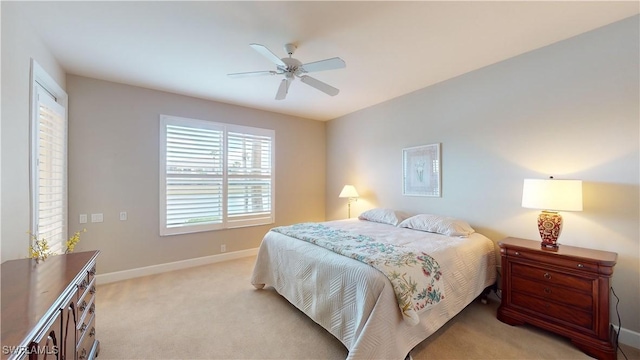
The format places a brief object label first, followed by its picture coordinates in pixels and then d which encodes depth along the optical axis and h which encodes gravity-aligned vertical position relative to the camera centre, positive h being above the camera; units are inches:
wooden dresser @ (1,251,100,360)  37.9 -22.1
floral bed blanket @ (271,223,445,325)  70.3 -26.2
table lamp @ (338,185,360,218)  179.8 -8.1
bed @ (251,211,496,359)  68.7 -35.5
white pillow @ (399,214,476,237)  113.3 -20.8
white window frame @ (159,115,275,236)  148.3 +2.1
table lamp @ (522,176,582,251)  85.2 -6.5
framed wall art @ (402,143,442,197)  139.3 +5.8
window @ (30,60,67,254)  87.7 +7.6
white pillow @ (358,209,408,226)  142.1 -20.4
